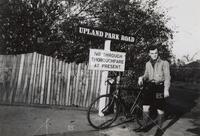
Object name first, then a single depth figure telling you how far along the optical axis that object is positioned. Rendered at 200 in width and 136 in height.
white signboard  7.38
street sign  7.32
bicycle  6.63
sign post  7.73
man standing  6.43
